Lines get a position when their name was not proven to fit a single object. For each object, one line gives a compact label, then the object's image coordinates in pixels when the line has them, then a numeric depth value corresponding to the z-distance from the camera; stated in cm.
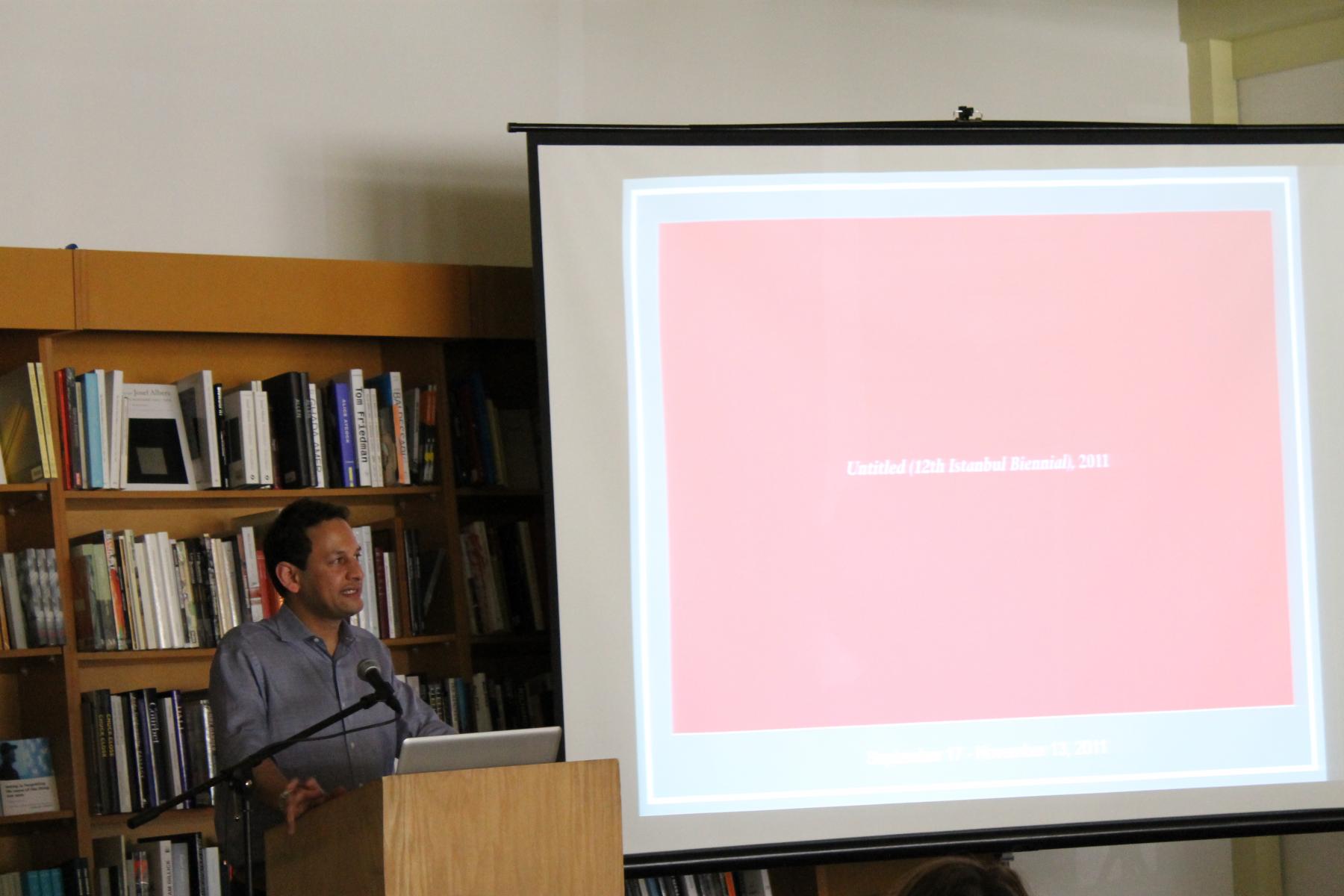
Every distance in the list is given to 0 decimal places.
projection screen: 670
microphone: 501
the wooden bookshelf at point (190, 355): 698
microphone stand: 504
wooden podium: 451
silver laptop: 468
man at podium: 635
